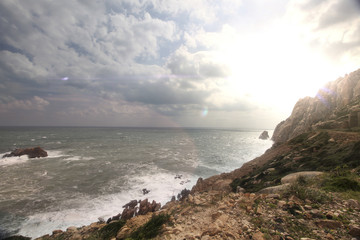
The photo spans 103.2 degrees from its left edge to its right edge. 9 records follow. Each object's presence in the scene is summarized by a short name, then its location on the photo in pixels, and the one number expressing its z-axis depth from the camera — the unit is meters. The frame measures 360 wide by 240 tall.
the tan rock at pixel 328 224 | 4.20
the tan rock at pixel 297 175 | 8.92
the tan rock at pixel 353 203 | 5.10
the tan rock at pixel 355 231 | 3.78
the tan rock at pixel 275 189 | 7.45
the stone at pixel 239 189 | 11.77
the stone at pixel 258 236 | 4.30
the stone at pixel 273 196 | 6.59
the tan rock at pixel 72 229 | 9.07
